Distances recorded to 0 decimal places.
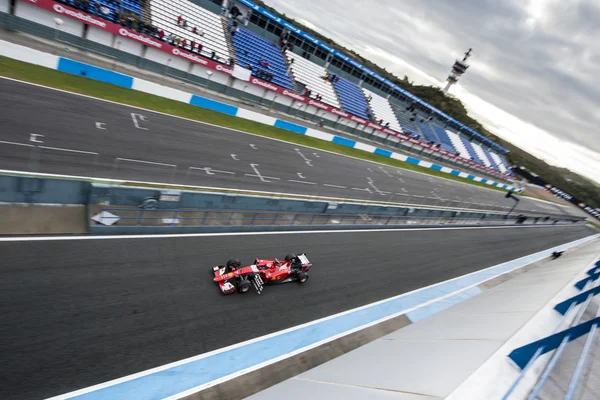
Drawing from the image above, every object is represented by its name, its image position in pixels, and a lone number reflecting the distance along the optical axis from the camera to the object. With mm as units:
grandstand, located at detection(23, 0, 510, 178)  29453
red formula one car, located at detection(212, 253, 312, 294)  10438
